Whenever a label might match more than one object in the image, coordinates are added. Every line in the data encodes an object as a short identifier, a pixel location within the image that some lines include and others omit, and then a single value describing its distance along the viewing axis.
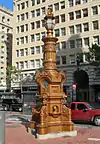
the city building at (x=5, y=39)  46.74
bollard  2.77
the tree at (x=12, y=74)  32.90
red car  11.44
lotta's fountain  7.92
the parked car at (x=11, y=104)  21.59
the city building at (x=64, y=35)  28.81
